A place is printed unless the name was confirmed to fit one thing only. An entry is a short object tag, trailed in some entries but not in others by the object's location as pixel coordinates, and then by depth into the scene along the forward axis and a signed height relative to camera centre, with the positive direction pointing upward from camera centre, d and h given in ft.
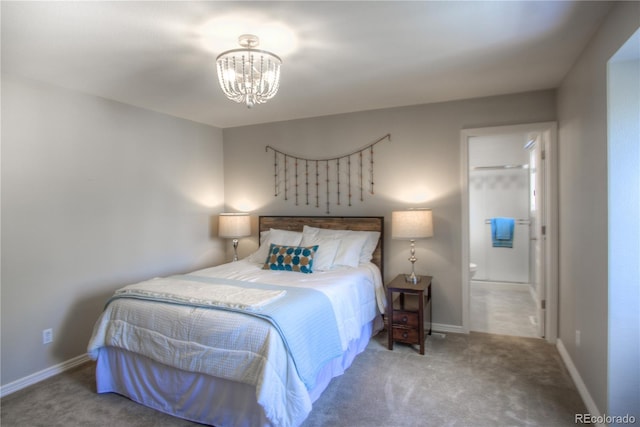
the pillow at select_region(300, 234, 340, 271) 11.53 -1.17
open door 11.49 -0.35
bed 6.53 -2.59
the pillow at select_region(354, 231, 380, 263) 12.38 -1.04
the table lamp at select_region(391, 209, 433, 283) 11.31 -0.30
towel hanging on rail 18.01 -0.81
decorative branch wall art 13.44 +1.53
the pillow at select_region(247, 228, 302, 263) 12.88 -0.90
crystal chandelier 7.28 +2.96
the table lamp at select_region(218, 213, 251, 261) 14.30 -0.44
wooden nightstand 10.45 -2.98
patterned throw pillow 11.31 -1.38
